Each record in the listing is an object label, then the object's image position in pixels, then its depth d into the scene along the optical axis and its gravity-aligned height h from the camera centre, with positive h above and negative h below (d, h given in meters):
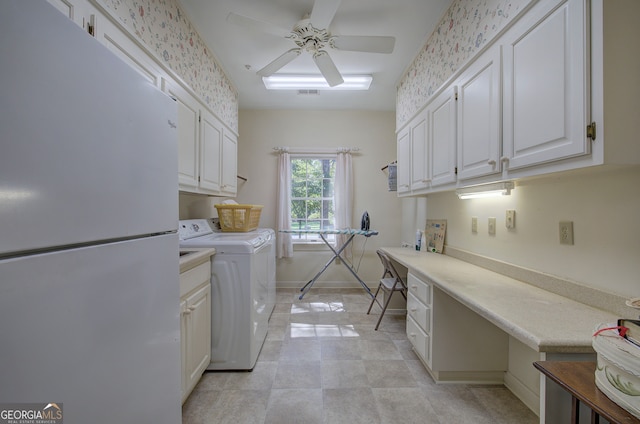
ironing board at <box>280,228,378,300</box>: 3.12 -0.57
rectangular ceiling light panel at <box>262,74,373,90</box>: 2.80 +1.46
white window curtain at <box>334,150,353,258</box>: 3.71 +0.33
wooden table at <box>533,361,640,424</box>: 0.59 -0.45
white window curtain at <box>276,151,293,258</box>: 3.67 +0.07
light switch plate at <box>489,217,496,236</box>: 1.73 -0.08
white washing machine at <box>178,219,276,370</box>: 1.79 -0.64
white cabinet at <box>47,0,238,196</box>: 1.06 +0.74
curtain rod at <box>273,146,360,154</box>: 3.73 +0.91
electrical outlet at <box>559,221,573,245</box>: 1.21 -0.08
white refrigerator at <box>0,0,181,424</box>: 0.43 -0.03
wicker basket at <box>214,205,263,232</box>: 2.61 -0.05
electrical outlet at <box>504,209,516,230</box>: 1.56 -0.03
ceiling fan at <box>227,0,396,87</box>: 1.67 +1.27
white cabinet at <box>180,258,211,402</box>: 1.38 -0.65
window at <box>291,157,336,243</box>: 3.88 +0.27
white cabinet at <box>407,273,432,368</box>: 1.72 -0.75
